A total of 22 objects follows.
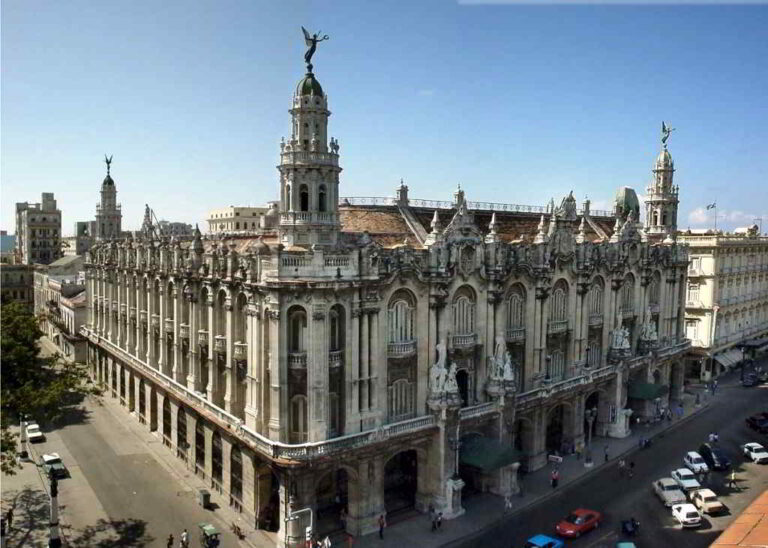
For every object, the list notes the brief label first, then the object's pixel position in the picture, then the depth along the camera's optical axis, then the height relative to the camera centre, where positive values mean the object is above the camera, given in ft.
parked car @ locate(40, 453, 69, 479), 181.48 -65.81
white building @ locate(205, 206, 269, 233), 456.86 +15.54
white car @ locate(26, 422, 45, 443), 212.02 -65.72
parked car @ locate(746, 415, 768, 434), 228.02 -66.02
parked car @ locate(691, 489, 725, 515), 161.58 -67.04
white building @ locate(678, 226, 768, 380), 298.15 -27.49
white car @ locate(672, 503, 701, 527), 154.20 -66.94
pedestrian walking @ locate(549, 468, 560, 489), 178.70 -67.07
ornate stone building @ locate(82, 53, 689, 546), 145.69 -29.91
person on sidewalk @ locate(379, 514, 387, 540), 149.46 -67.40
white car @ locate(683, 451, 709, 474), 187.21 -66.15
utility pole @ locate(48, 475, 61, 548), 141.28 -63.66
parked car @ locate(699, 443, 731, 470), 192.54 -66.54
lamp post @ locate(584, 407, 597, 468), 195.72 -63.36
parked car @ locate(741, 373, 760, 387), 292.55 -64.33
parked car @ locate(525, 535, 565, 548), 137.59 -65.56
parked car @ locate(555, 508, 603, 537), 148.77 -67.11
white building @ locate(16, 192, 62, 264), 520.42 +4.97
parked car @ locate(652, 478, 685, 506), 166.09 -66.55
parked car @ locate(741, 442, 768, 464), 199.00 -66.77
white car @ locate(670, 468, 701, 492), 173.06 -66.07
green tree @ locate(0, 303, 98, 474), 136.36 -33.46
